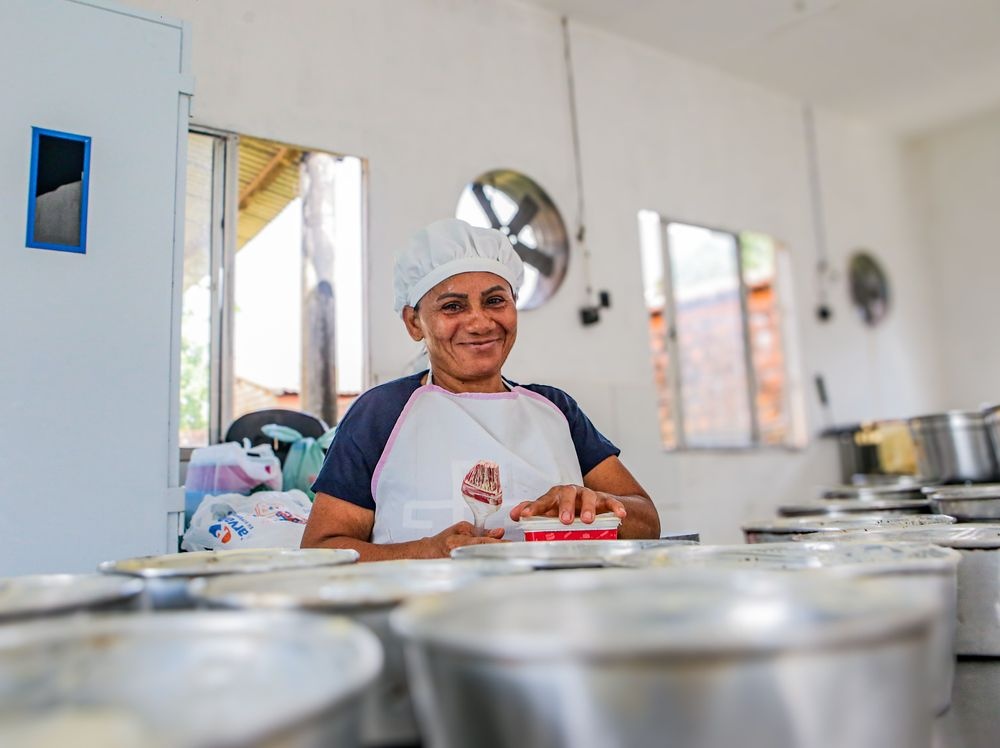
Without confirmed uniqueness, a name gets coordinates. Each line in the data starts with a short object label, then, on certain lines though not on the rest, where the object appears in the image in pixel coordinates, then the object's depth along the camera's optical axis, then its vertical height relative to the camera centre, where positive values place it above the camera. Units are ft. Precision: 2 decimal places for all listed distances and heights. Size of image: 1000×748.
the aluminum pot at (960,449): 12.81 +0.36
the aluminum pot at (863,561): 2.07 -0.24
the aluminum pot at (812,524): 3.81 -0.23
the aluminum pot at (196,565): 2.24 -0.19
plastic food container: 3.96 -0.19
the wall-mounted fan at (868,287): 19.44 +4.43
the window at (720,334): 15.45 +2.97
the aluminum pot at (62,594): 1.75 -0.20
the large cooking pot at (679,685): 1.14 -0.28
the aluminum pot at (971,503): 5.17 -0.19
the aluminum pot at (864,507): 6.34 -0.25
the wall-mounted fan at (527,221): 12.53 +4.14
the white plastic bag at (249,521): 6.78 -0.16
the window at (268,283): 9.89 +2.71
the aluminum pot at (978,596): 2.73 -0.40
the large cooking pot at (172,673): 1.14 -0.27
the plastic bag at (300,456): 8.98 +0.47
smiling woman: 5.27 +0.36
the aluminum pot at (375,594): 1.59 -0.22
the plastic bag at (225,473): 8.46 +0.30
